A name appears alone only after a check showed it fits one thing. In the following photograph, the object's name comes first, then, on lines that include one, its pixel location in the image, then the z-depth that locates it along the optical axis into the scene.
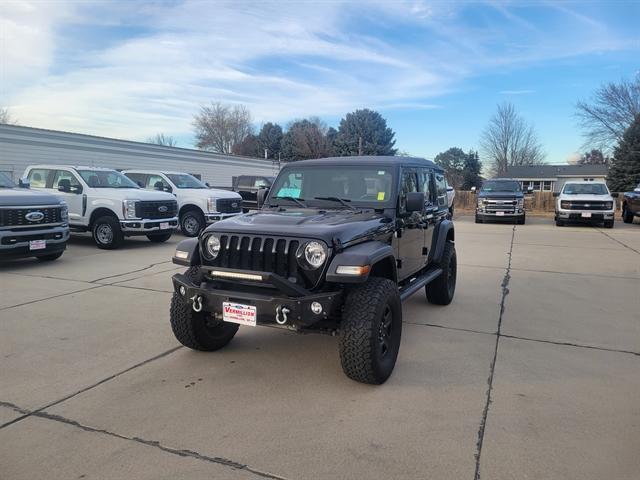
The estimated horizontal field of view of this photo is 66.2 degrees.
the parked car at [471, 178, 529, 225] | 19.03
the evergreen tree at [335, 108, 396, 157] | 56.91
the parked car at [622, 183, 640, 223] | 19.17
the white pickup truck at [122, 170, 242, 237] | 13.71
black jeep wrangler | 3.69
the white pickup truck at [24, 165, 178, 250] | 11.05
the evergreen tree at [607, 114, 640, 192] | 34.88
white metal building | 18.48
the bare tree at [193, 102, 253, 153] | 66.62
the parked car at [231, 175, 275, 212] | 19.52
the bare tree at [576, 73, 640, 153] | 39.97
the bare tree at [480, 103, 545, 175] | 55.17
